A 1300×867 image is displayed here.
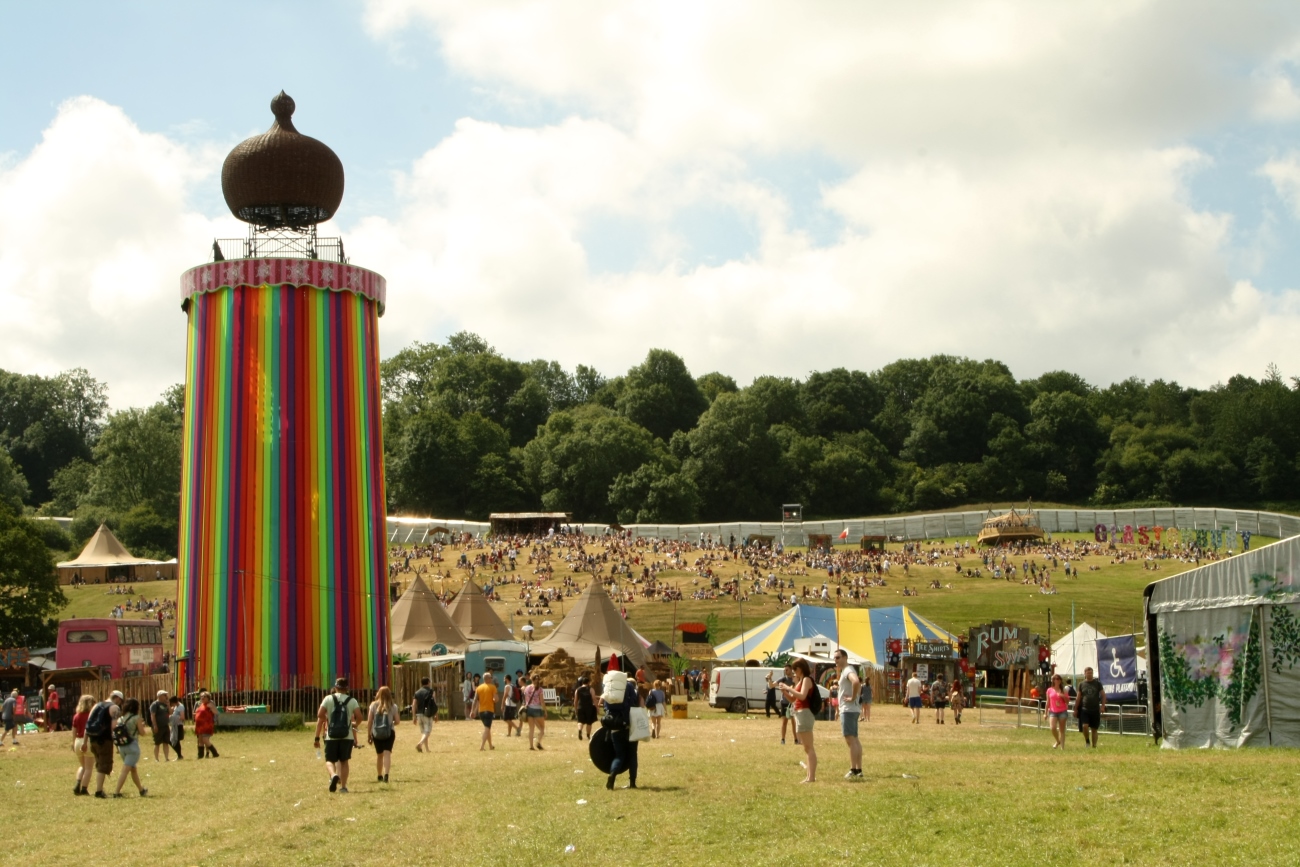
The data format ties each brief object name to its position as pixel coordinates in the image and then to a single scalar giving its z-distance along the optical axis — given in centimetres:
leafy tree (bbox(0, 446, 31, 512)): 9838
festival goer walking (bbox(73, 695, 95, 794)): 1648
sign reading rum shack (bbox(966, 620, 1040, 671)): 3797
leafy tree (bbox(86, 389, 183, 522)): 9812
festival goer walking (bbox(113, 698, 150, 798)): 1602
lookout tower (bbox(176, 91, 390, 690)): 2958
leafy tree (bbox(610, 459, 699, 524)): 9644
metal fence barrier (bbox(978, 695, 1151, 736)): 2484
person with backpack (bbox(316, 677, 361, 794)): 1472
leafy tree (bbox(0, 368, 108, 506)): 12400
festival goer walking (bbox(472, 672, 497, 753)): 2127
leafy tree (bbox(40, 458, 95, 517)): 11006
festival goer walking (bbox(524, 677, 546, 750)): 2109
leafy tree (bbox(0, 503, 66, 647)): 4900
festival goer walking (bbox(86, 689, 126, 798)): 1593
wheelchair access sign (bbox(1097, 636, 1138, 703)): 2762
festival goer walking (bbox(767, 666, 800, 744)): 2200
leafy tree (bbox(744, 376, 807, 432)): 11556
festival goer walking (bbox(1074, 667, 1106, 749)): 1961
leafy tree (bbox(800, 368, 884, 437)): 11750
